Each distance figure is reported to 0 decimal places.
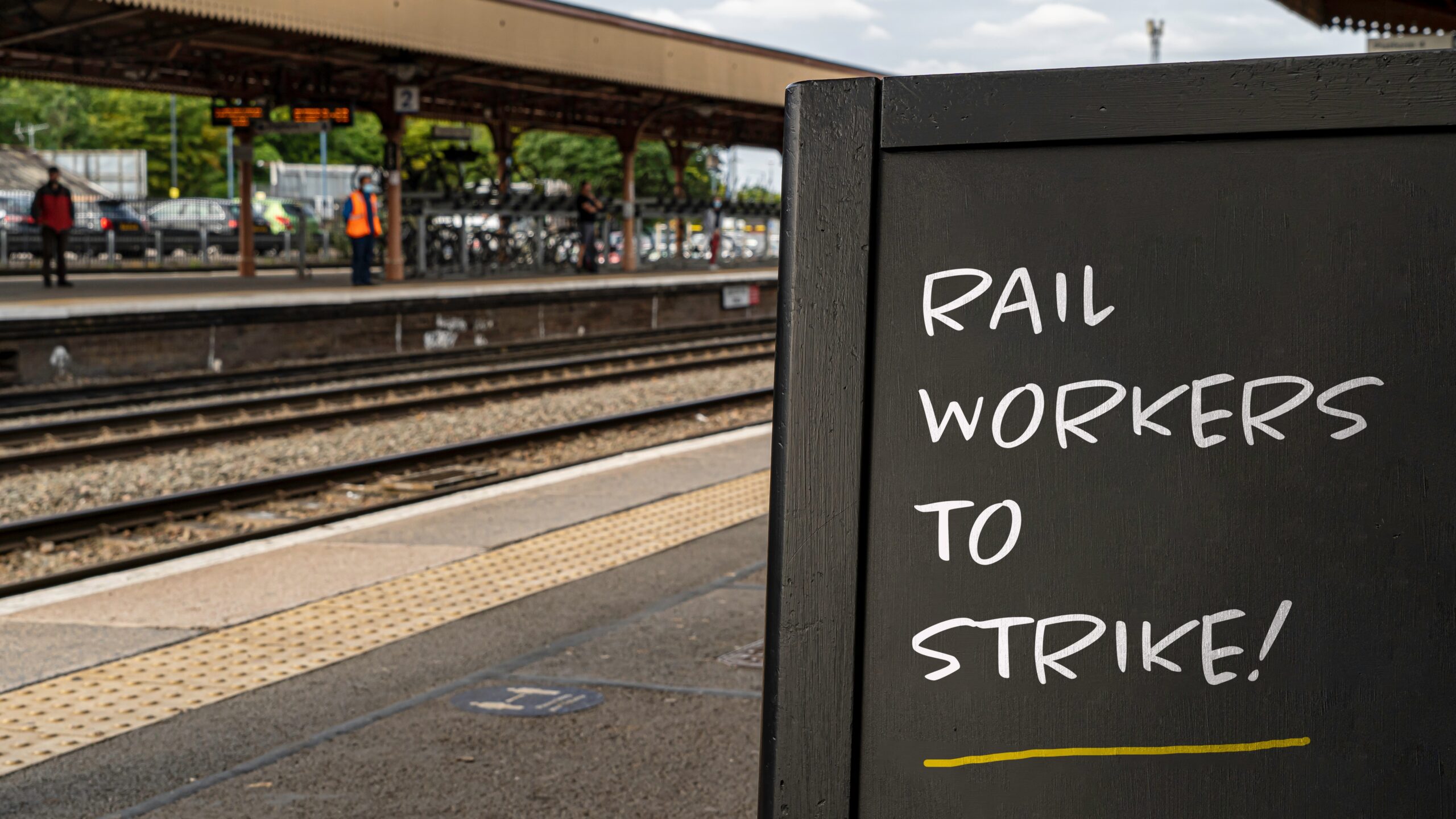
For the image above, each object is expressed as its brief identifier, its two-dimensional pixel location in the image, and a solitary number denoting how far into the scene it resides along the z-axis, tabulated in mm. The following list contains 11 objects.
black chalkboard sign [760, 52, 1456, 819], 1416
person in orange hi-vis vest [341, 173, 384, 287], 21453
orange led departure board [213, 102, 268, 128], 23984
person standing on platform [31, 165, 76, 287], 20562
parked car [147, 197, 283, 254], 37750
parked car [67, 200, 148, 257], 33125
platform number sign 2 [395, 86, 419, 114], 22531
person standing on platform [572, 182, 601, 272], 28172
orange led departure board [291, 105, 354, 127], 22641
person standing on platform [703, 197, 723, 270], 34281
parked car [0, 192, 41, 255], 32250
